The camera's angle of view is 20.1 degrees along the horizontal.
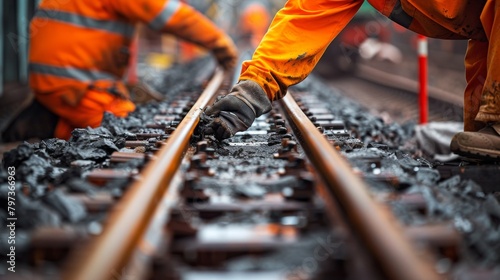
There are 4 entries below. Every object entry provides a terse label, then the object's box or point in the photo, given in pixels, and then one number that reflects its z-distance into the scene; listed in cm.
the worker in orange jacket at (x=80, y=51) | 1188
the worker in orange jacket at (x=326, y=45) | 743
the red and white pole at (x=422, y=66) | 1412
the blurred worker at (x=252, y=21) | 4312
